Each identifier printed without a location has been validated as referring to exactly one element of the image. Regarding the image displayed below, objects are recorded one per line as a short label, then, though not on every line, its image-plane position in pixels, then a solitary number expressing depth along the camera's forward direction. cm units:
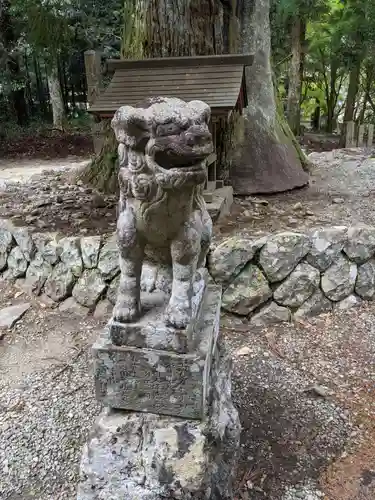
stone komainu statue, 176
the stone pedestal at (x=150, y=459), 218
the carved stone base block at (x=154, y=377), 214
